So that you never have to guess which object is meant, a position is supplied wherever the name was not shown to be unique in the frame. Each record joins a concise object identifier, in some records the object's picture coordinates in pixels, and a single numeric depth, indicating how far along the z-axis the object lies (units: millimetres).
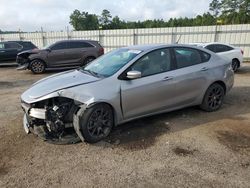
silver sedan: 3073
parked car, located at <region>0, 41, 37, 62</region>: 11255
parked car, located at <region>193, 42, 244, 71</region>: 8371
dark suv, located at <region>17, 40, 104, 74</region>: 9273
